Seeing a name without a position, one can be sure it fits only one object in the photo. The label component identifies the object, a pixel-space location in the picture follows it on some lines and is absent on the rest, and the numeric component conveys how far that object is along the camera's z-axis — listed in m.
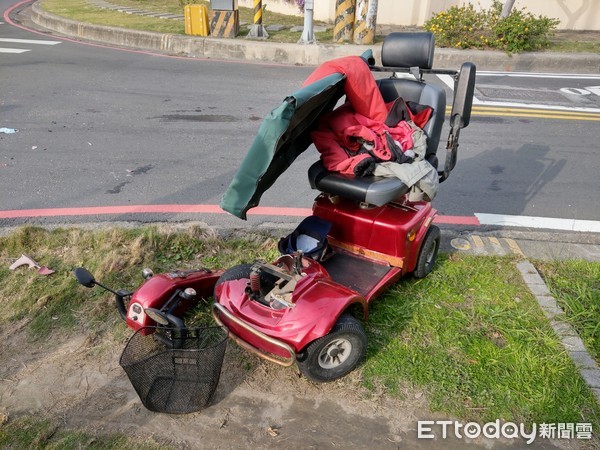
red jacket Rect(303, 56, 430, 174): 3.43
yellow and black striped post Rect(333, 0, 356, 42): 11.58
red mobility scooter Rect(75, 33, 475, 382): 2.81
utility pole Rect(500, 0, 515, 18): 11.54
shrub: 11.36
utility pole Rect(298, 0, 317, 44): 11.19
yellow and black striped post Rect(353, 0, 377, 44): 11.52
